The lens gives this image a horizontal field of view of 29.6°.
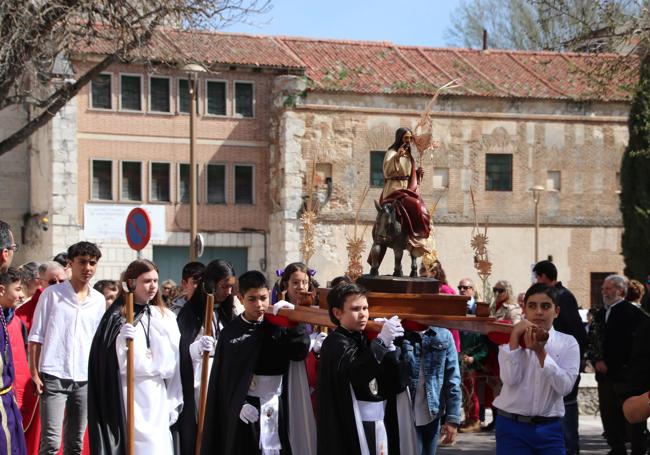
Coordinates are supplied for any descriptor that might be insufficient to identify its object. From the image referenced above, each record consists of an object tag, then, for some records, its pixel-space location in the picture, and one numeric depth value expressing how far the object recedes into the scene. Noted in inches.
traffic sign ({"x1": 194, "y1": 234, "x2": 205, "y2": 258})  941.8
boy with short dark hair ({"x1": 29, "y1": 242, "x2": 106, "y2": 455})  417.4
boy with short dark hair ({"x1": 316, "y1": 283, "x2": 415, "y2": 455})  311.4
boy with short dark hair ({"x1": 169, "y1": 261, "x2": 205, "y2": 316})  414.9
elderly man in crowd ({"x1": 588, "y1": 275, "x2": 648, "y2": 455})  506.9
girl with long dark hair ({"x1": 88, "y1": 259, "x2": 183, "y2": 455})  363.6
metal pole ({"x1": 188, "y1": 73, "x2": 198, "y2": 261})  940.0
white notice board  1449.3
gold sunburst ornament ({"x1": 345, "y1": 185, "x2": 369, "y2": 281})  410.9
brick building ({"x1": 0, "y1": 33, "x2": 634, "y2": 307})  1460.4
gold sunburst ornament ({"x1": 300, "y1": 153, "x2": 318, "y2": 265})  425.7
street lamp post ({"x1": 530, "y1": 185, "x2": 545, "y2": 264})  1505.9
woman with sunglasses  603.4
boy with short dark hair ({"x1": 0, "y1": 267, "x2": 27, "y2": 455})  300.7
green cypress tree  1325.0
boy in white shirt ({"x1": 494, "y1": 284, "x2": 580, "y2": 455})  314.5
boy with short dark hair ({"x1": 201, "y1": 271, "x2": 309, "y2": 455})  351.3
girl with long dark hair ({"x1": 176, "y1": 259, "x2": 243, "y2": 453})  382.0
